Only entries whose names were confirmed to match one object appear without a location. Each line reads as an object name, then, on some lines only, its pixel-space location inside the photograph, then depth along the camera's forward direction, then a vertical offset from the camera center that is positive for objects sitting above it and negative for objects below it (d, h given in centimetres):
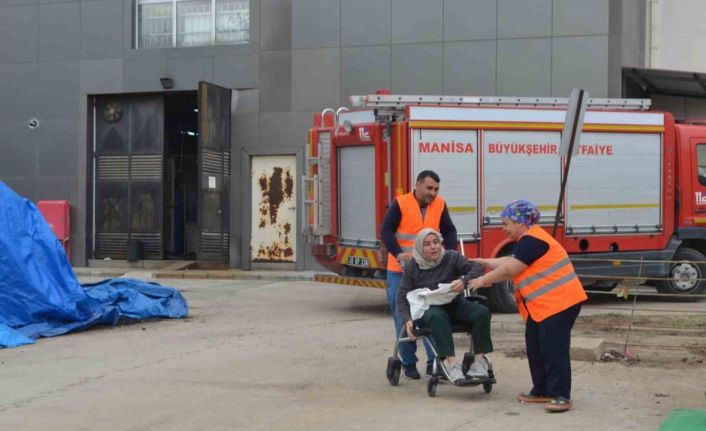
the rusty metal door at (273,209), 2134 -7
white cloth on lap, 730 -74
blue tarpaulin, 1095 -106
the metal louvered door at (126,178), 2236 +70
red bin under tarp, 2219 -22
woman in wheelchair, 721 -81
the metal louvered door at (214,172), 2043 +79
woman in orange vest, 670 -61
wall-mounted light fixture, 2170 +295
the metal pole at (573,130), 948 +80
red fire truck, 1260 +42
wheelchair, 712 -131
